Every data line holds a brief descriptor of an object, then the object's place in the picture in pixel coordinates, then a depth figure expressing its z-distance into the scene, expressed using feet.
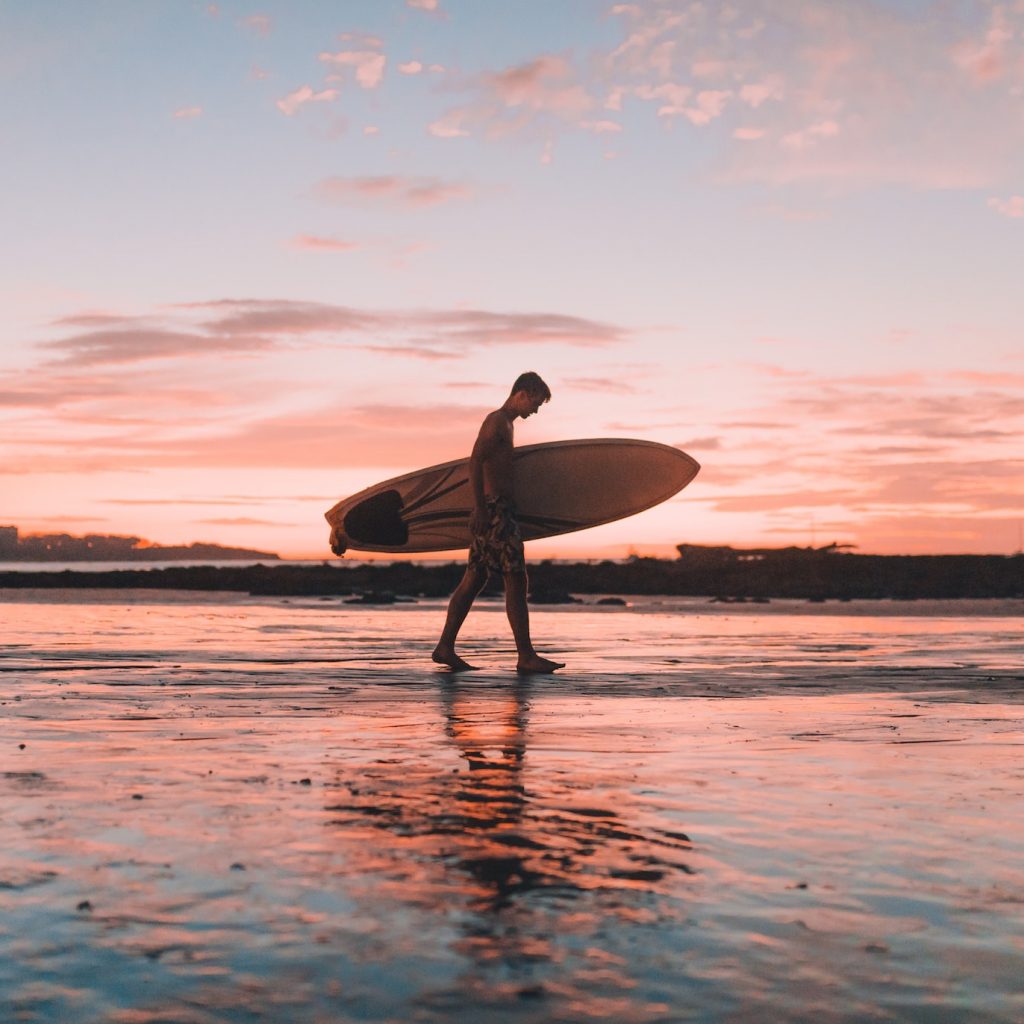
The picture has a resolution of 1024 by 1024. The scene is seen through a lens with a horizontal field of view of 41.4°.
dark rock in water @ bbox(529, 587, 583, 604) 99.35
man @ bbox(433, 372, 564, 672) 34.19
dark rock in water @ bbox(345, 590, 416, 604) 90.03
